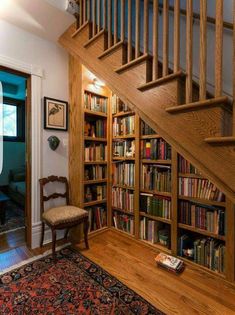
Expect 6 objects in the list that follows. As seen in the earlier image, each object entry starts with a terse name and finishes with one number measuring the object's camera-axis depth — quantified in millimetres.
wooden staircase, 986
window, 3996
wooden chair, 1978
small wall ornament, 2375
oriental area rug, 1395
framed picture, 2351
